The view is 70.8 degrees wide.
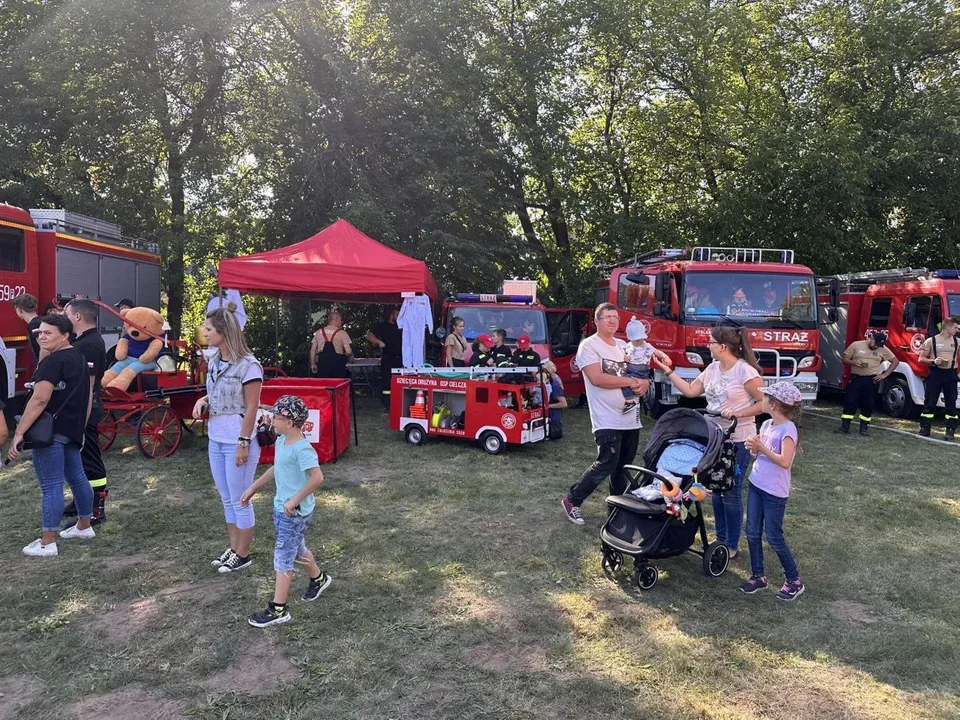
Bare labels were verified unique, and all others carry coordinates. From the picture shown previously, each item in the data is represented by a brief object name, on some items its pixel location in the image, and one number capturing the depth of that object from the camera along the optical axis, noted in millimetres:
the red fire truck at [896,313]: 11562
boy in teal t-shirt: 3740
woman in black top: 4520
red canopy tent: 8727
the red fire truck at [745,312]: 10367
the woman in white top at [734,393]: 4550
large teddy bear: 7371
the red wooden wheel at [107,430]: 8000
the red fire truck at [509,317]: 11227
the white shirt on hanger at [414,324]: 9266
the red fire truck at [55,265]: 9289
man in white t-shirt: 5062
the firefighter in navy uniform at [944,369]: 10102
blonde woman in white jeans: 4246
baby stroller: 4348
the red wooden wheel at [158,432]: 7863
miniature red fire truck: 8422
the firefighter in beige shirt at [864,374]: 10242
